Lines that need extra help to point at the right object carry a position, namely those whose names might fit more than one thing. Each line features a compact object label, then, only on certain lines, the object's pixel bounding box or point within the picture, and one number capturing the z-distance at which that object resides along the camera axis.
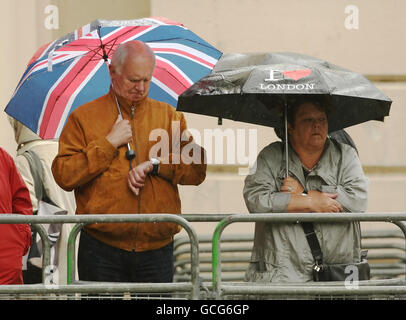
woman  10.33
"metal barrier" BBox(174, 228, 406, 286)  15.84
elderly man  10.76
